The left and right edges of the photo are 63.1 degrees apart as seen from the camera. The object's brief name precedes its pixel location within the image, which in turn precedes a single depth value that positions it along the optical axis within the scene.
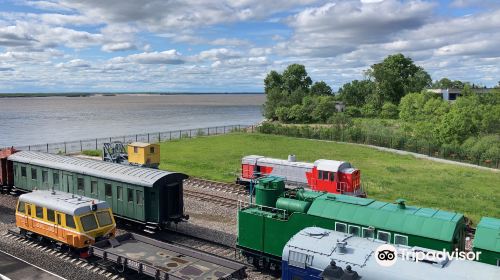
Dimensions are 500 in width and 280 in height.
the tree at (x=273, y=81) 120.69
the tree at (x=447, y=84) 156.38
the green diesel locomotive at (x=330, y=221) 14.22
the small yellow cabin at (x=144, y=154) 33.47
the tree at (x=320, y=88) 122.69
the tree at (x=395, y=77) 108.31
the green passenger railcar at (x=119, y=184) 21.16
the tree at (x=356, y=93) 118.35
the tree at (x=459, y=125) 52.75
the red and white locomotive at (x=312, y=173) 28.97
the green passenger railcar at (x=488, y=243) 13.18
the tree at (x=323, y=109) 93.19
